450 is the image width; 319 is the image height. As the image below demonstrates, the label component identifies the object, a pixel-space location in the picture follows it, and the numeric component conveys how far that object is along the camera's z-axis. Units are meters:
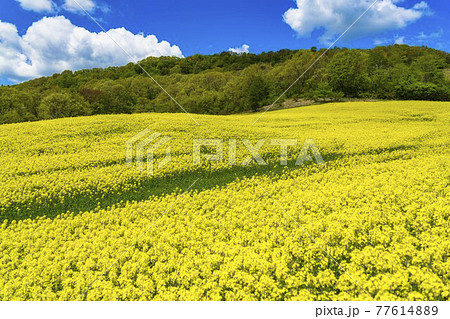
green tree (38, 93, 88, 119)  47.38
